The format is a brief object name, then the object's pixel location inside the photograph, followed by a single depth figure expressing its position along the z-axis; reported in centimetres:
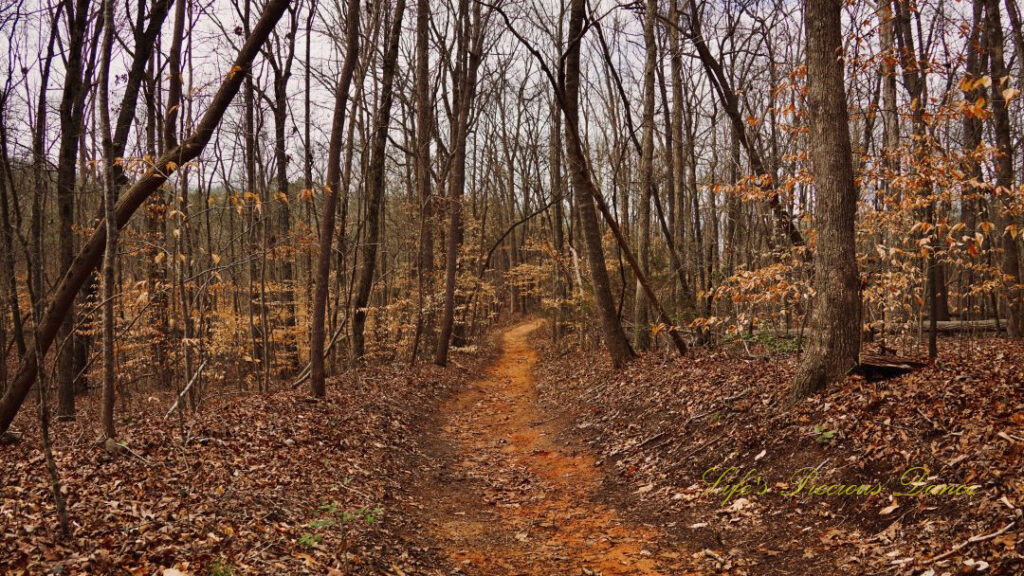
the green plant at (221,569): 375
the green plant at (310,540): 450
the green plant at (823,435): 574
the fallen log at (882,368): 663
